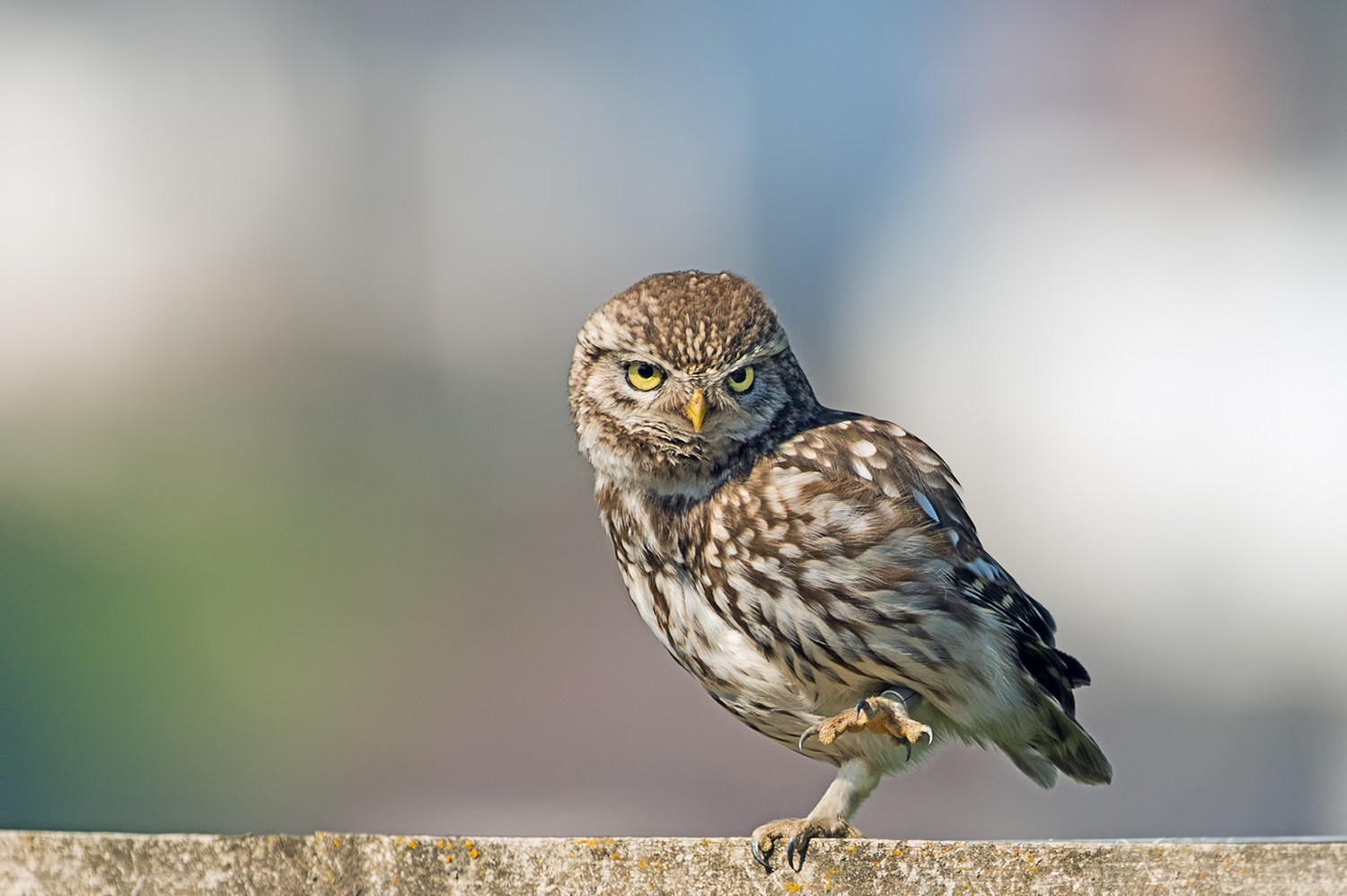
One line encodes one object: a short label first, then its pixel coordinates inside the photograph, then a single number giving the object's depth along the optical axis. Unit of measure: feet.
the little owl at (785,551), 16.78
